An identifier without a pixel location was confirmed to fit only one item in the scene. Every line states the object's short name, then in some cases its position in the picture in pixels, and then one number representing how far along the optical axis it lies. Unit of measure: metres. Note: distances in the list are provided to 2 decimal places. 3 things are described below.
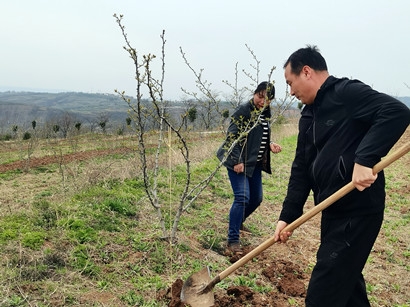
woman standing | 4.25
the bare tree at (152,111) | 3.46
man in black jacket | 2.03
